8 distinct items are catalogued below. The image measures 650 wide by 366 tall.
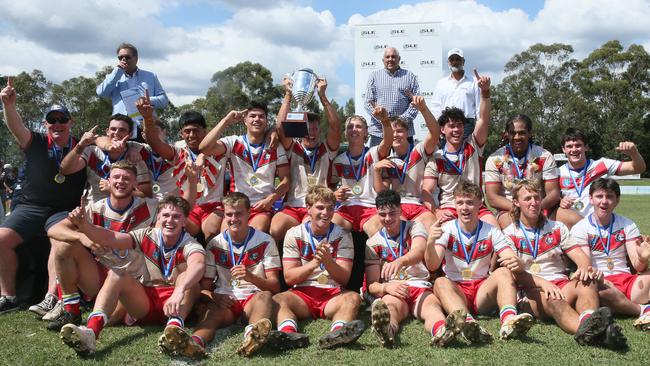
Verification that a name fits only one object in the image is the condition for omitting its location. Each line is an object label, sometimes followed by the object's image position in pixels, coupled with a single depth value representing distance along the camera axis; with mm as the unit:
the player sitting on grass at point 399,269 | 4066
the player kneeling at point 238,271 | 3979
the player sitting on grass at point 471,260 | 4039
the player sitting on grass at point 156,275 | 3705
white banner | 10625
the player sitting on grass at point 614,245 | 4328
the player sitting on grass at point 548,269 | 3948
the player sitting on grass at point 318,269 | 4012
